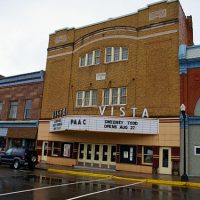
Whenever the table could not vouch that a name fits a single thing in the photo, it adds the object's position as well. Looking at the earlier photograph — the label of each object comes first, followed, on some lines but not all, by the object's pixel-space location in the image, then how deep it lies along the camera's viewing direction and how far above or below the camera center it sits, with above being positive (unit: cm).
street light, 2014 -141
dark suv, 2491 -82
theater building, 2511 +549
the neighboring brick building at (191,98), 2355 +478
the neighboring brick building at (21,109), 3466 +472
